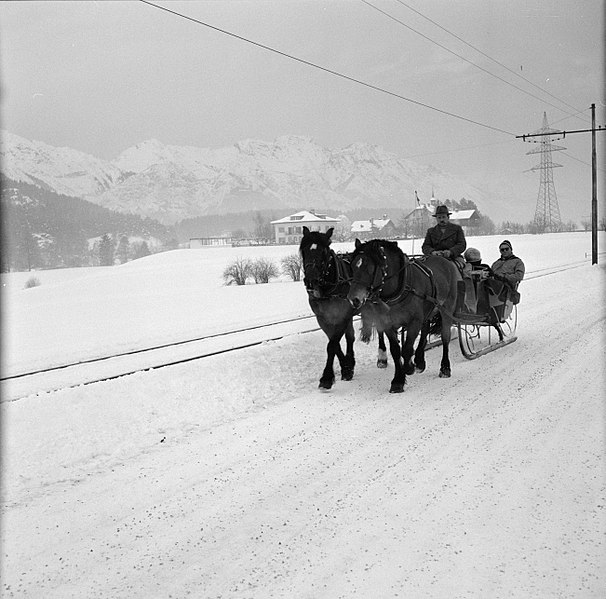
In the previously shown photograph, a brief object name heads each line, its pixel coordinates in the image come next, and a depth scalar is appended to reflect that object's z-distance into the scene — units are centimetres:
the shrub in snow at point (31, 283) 5085
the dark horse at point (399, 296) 720
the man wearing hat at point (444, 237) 951
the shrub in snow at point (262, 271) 3825
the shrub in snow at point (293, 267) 3734
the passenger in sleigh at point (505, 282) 1017
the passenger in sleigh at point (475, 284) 958
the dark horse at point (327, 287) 738
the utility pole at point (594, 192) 2986
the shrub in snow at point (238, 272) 3828
